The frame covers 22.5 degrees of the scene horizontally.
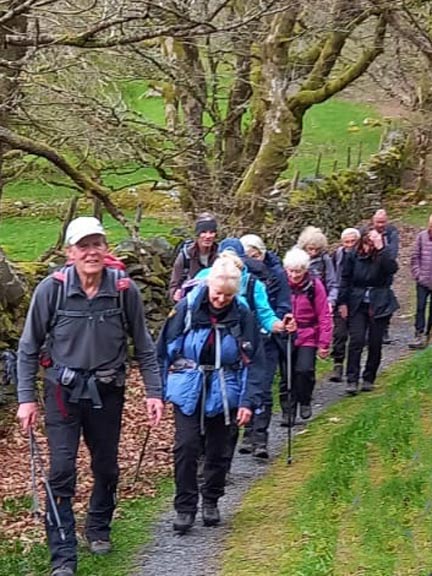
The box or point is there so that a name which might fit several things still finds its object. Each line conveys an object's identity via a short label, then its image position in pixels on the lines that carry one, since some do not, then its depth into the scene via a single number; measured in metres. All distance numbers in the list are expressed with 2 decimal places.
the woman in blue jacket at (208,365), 6.79
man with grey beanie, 9.27
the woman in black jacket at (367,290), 10.96
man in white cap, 6.01
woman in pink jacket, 9.69
